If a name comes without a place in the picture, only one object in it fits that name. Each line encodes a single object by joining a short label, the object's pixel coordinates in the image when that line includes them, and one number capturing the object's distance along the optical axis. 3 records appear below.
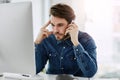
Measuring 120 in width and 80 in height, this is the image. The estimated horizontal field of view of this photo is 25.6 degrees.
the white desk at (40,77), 1.46
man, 1.87
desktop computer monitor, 1.31
